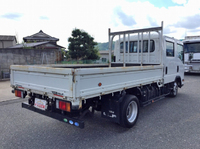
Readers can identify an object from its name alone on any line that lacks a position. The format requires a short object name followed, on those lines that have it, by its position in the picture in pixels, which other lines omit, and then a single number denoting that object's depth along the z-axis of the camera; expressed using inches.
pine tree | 809.5
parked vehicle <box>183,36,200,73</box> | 607.3
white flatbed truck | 119.3
